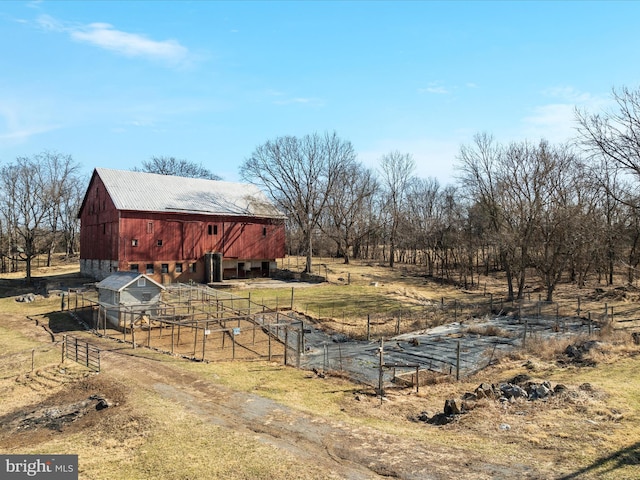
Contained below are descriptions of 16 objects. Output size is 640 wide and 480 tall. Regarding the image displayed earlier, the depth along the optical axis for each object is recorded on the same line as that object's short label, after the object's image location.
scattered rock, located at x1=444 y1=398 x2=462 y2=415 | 14.56
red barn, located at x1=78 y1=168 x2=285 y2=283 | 45.28
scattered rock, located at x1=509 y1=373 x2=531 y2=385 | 17.15
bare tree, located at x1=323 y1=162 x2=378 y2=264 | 69.44
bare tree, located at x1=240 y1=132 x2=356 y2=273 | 58.44
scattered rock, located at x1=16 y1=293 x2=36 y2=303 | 37.65
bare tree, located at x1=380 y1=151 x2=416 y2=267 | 70.62
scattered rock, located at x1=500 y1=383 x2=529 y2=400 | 15.64
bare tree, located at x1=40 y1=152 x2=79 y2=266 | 62.69
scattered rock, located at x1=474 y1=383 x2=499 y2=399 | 15.75
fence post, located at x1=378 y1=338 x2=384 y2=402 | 17.19
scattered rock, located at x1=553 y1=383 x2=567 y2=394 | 15.76
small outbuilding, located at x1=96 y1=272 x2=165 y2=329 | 30.05
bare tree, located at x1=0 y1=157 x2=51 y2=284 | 59.84
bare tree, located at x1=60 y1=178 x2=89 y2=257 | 79.12
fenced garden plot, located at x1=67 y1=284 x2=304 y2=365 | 24.41
